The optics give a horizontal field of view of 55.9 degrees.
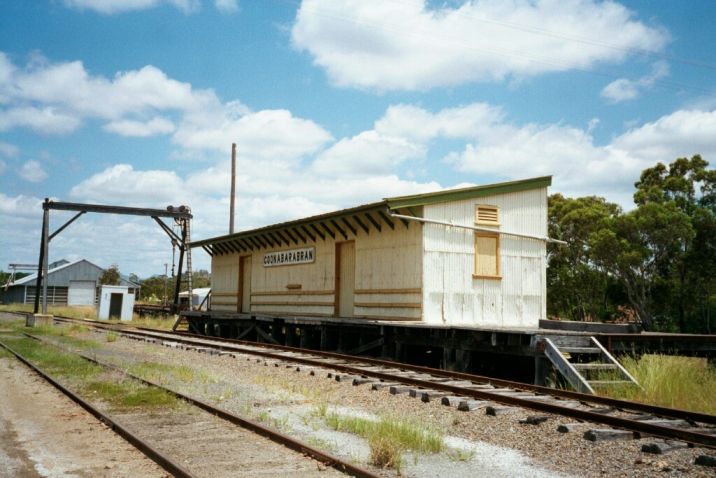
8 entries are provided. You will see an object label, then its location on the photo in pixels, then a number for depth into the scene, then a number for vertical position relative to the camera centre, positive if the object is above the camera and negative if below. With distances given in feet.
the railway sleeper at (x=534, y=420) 25.49 -4.12
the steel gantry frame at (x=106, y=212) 101.40 +12.78
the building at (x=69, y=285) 224.33 +4.06
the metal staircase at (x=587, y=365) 34.27 -2.88
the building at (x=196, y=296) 151.02 +1.03
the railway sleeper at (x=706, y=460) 19.63 -4.24
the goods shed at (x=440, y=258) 54.03 +4.30
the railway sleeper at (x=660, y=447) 21.18 -4.20
